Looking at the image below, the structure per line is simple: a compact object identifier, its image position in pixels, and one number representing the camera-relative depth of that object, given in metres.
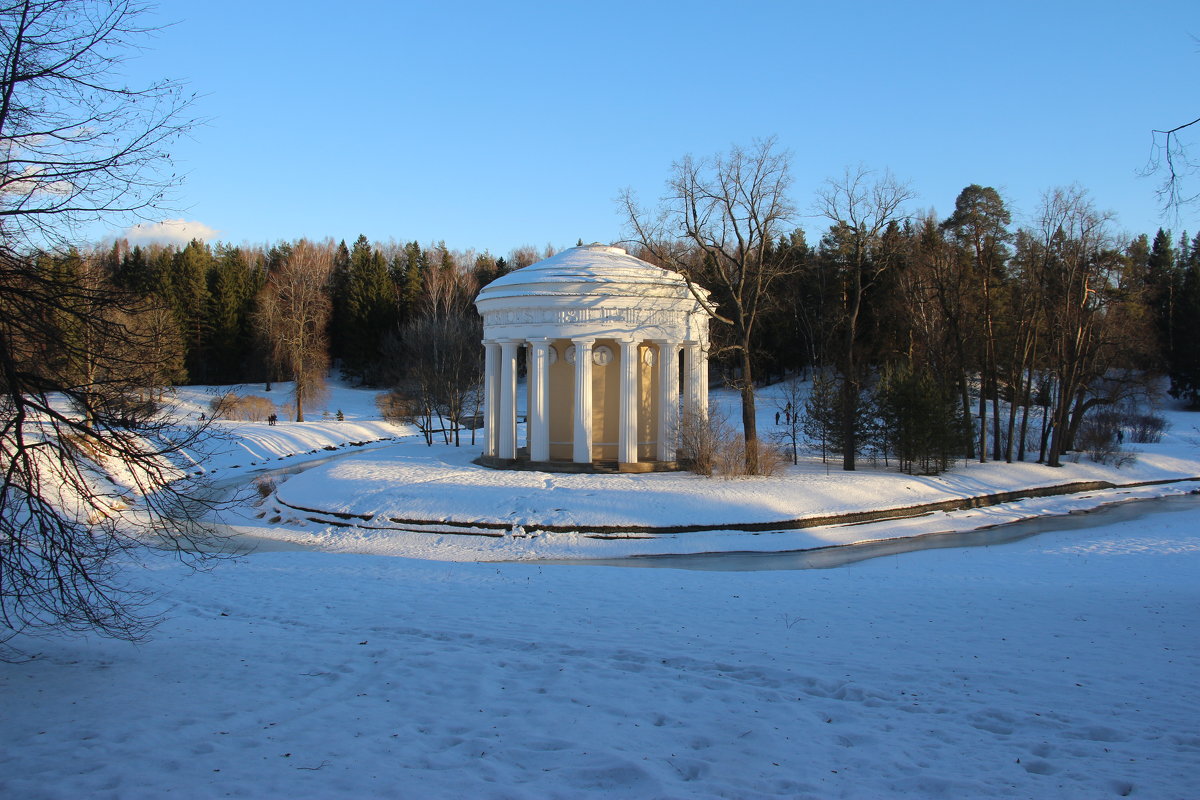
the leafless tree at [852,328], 28.61
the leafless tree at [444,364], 42.53
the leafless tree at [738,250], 27.36
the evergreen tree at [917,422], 29.48
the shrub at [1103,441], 36.28
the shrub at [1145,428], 45.34
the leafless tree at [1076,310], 33.25
